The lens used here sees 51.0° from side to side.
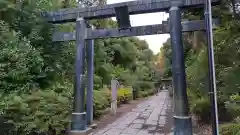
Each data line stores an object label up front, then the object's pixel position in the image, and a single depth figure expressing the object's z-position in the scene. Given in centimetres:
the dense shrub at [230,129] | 488
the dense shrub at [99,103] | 1019
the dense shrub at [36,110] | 589
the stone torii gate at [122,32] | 630
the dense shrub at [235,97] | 515
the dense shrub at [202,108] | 752
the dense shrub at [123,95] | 1634
